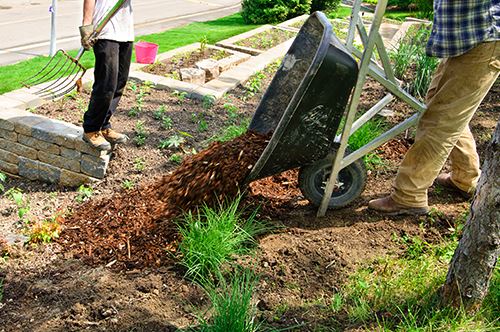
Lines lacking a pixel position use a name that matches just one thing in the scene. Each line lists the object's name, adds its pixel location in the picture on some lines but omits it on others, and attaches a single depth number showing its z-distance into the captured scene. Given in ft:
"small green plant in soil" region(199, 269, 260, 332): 7.43
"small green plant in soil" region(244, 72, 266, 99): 19.85
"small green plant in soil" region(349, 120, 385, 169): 13.60
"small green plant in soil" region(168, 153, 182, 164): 14.40
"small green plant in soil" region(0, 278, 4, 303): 9.19
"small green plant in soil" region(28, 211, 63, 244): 11.23
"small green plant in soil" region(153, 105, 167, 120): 16.72
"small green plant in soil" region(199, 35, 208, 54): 25.27
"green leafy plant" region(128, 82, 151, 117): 16.93
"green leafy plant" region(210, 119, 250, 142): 14.70
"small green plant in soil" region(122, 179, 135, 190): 13.47
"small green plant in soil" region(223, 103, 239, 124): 17.11
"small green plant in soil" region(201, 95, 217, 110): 18.04
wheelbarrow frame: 9.71
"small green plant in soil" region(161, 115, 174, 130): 16.14
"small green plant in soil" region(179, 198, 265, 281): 9.33
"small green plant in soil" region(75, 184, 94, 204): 13.46
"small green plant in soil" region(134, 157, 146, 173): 14.19
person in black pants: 12.94
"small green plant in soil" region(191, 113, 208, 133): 16.25
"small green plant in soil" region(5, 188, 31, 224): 12.60
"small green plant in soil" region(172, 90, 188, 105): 18.39
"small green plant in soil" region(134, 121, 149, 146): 15.23
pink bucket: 21.79
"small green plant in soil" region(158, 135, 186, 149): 14.90
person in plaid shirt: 9.61
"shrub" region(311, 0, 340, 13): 49.90
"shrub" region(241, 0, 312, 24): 44.62
